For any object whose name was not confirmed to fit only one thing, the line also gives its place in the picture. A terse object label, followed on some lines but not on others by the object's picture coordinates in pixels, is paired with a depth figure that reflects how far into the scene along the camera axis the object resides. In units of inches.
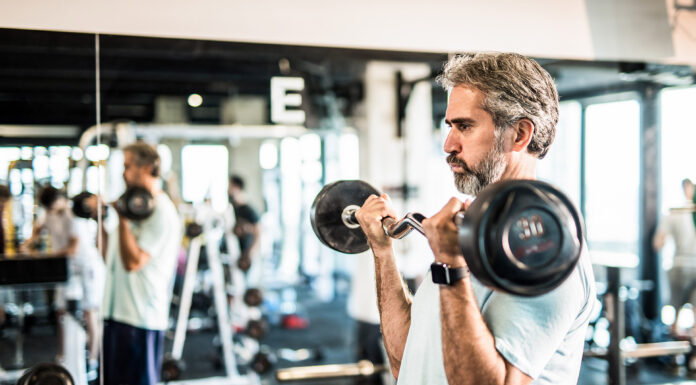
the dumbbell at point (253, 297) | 177.0
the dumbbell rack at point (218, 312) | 161.6
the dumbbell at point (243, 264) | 187.2
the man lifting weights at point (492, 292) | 40.2
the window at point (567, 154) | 163.0
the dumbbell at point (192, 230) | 165.2
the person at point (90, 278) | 107.9
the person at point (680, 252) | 153.9
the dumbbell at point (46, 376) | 94.0
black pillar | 155.9
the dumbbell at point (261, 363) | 161.8
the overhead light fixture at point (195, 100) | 219.1
